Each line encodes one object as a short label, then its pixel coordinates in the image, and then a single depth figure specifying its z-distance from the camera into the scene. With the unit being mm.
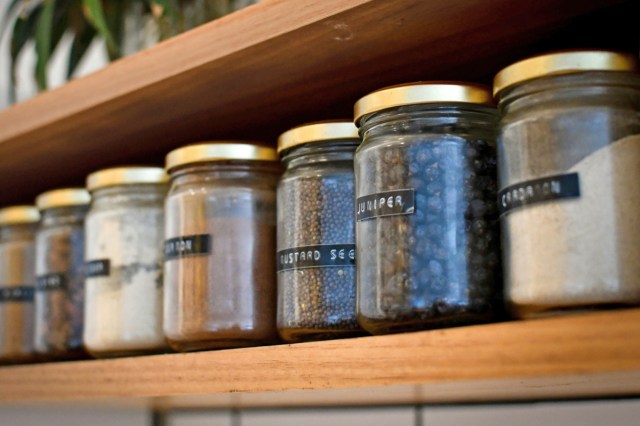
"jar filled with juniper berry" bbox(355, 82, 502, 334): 681
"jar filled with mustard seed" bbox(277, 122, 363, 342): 774
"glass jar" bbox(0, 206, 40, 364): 1133
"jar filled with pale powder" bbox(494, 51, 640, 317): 605
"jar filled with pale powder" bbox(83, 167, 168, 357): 953
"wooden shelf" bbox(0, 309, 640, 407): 556
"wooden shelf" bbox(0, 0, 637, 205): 737
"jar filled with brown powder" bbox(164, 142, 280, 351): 854
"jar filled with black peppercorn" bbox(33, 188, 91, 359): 1054
